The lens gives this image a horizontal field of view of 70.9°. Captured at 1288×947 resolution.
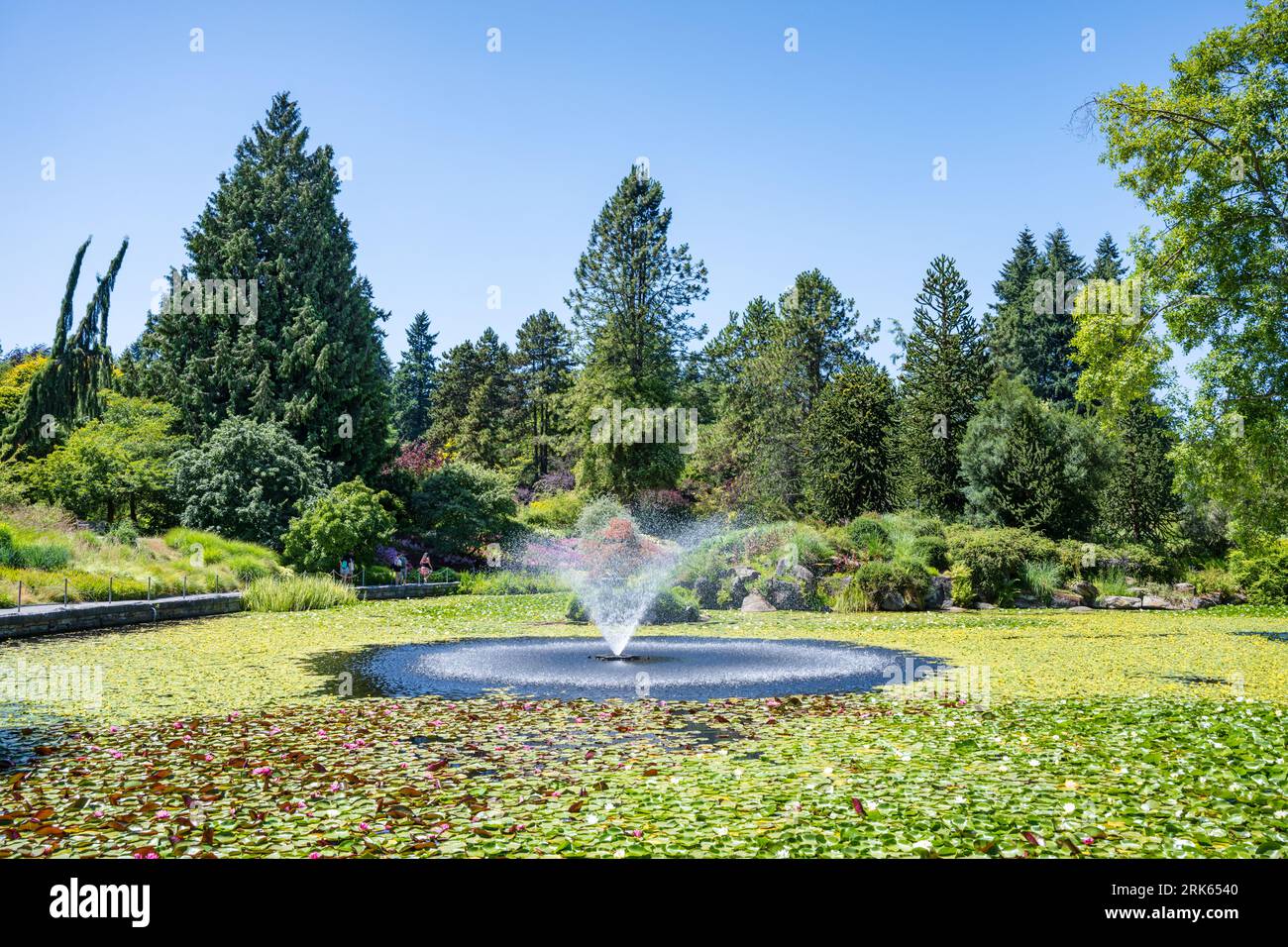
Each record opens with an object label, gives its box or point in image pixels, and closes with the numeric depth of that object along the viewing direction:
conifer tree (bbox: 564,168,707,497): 39.88
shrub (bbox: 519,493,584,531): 34.72
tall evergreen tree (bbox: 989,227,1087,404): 46.44
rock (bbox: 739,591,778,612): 19.83
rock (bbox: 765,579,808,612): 19.98
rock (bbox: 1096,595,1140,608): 21.05
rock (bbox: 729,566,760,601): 20.64
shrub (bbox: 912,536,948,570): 21.30
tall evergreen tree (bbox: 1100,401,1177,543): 28.17
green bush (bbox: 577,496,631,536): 30.09
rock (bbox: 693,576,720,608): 20.52
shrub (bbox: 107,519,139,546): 21.75
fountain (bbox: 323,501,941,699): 9.12
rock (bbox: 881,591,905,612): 19.81
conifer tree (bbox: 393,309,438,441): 67.56
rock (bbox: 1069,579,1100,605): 21.17
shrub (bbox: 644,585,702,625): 17.08
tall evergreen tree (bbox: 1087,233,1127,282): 50.06
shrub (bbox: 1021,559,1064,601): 21.19
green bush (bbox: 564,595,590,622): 16.56
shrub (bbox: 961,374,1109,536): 25.09
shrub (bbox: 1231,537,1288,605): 21.72
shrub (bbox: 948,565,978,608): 20.42
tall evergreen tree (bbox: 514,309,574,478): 53.16
